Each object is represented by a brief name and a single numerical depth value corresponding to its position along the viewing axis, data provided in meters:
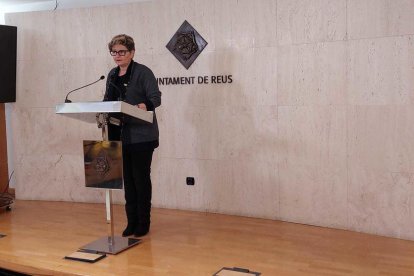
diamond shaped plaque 4.84
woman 3.79
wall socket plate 5.00
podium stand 3.27
